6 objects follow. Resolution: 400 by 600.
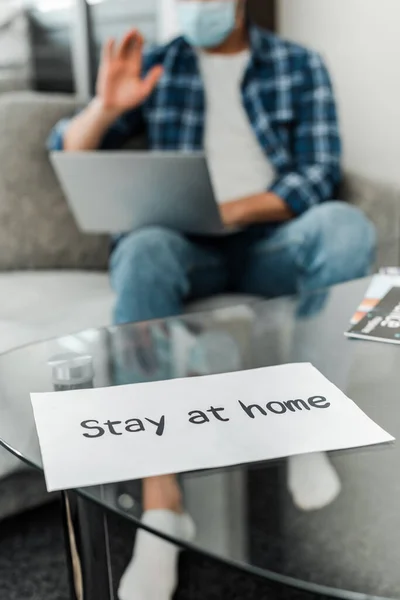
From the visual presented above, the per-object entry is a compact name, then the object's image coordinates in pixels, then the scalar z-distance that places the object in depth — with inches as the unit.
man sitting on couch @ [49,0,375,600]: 50.5
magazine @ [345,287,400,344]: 33.2
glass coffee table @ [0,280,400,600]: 18.3
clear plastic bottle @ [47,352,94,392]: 28.3
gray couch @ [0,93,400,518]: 60.2
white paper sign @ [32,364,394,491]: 21.6
